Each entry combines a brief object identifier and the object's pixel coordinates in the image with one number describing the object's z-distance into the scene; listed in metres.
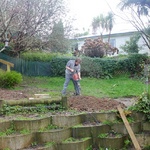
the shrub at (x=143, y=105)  4.86
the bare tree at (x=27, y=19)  10.13
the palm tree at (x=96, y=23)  33.28
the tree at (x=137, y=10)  10.84
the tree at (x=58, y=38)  12.52
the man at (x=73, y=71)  7.32
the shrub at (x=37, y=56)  13.88
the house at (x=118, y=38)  22.34
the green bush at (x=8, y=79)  9.73
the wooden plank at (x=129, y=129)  4.29
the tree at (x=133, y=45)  17.95
